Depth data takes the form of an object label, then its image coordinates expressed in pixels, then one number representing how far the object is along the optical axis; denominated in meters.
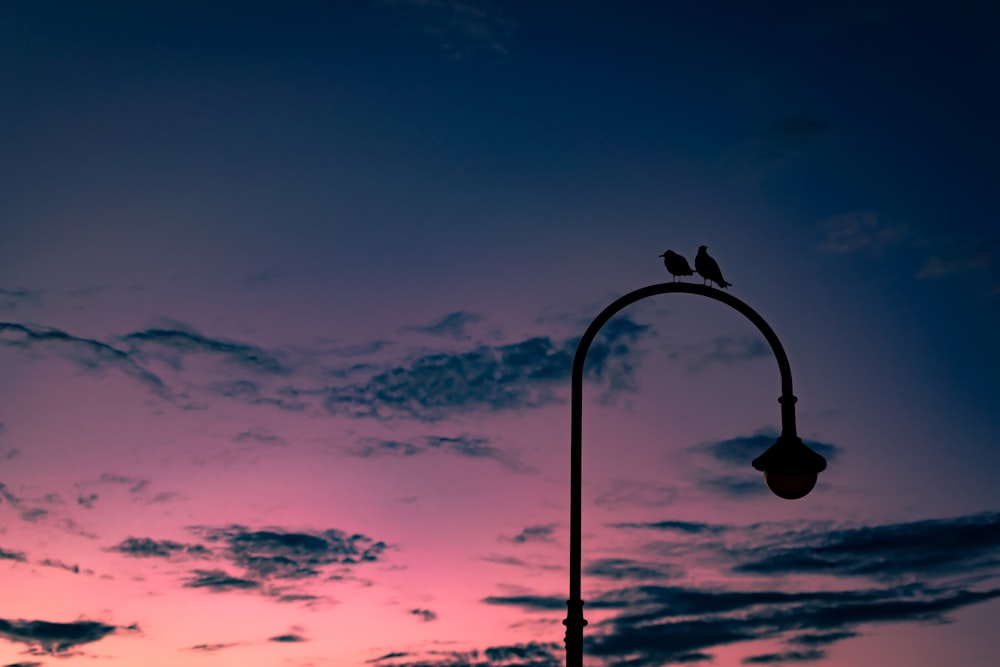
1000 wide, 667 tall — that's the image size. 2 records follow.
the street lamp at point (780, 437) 9.77
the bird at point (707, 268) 12.46
